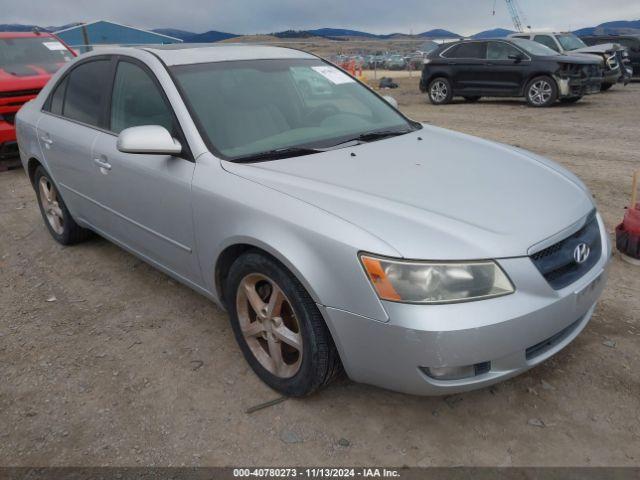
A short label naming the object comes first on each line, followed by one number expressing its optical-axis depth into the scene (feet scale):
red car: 24.16
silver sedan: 6.64
